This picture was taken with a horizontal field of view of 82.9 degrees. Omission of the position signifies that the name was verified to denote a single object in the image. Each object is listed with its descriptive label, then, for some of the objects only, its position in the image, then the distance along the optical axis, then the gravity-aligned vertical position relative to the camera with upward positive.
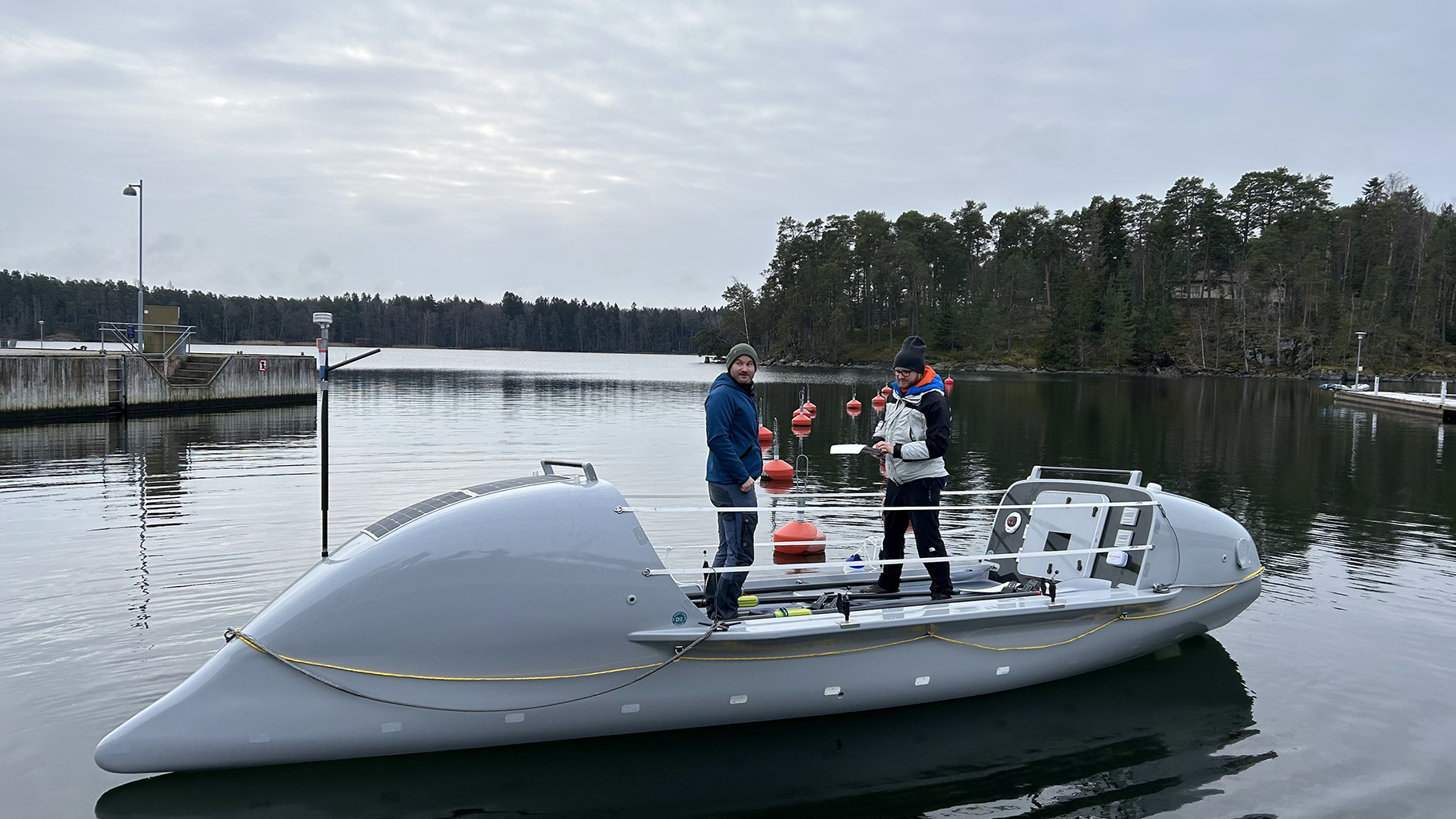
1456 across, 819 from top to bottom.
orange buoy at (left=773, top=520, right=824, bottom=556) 11.62 -2.39
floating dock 35.03 -1.20
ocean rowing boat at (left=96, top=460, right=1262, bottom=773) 5.10 -1.95
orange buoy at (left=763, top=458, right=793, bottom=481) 18.00 -2.29
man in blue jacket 6.26 -0.75
